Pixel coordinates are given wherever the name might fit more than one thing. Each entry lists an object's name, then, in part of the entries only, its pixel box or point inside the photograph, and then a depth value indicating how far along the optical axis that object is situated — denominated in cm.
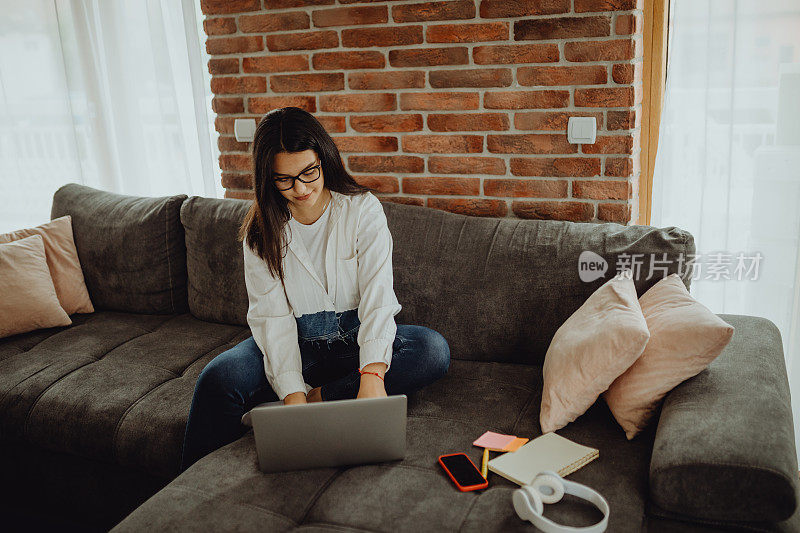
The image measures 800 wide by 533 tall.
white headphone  113
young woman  162
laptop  129
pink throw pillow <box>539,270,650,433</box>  144
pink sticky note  146
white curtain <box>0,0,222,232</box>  279
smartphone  132
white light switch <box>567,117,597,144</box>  204
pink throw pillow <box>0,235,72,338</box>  223
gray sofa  121
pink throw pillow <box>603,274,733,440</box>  139
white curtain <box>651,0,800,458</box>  190
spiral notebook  134
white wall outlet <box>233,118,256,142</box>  256
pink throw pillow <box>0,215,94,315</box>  241
